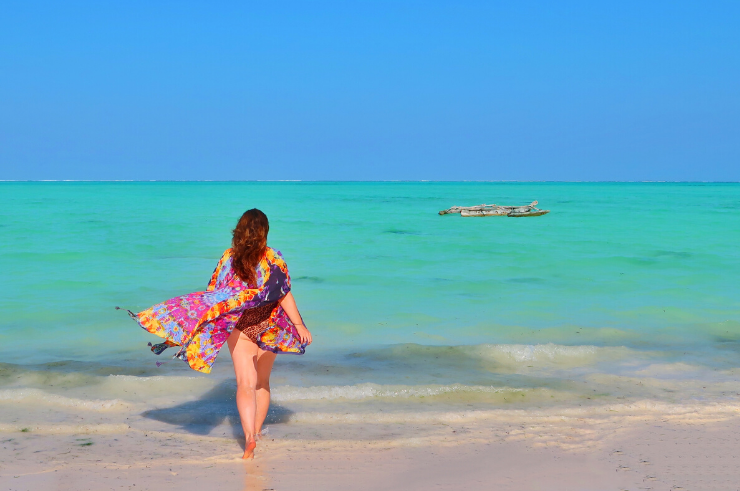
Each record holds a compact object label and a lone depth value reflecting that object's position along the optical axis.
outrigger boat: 37.19
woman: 4.17
